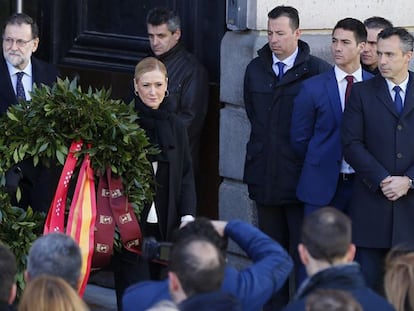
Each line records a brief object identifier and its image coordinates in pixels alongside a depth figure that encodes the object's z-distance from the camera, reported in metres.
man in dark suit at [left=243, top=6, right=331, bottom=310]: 15.59
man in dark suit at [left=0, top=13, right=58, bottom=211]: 15.39
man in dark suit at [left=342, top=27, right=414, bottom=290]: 14.24
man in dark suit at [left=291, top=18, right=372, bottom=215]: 15.02
